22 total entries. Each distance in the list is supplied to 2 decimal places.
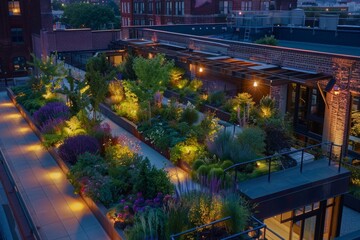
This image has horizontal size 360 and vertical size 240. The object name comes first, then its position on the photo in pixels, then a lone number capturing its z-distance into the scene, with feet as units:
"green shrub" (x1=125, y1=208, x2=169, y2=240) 25.80
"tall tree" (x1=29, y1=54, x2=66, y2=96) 67.51
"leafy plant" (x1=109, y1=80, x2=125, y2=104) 62.59
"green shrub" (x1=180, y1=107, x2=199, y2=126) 51.47
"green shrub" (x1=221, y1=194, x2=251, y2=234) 26.68
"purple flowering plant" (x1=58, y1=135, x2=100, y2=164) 41.75
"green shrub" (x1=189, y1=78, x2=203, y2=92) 69.99
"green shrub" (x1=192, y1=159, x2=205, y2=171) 38.19
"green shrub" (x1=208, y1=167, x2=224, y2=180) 34.44
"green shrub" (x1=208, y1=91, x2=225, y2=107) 61.67
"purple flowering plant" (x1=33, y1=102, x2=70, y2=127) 53.72
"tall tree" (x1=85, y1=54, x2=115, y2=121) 51.21
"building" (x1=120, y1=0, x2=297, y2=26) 179.52
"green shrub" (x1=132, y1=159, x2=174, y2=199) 32.24
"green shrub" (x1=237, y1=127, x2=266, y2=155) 39.73
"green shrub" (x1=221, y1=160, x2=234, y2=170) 36.91
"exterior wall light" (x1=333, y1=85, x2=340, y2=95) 49.01
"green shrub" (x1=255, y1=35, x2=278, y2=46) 77.97
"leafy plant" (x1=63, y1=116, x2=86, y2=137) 47.52
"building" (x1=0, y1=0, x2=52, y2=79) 145.79
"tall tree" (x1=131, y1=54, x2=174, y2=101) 53.42
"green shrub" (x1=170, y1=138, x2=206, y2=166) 41.02
